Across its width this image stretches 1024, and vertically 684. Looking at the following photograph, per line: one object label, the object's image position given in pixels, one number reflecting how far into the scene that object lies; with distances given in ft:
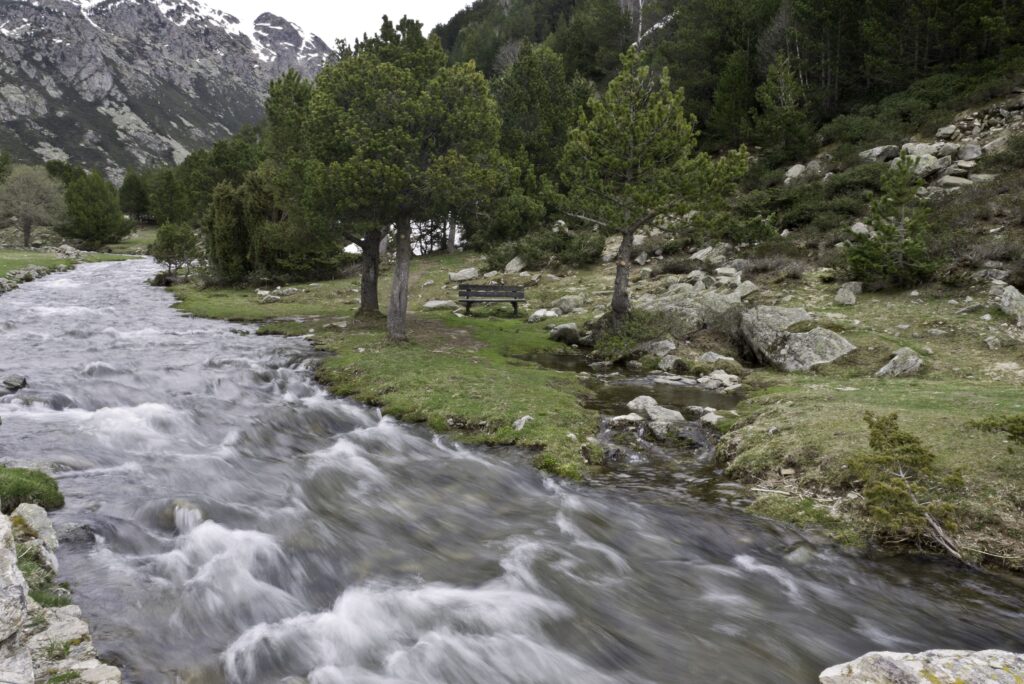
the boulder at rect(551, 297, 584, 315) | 99.19
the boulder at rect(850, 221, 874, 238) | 90.95
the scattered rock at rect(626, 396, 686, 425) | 45.57
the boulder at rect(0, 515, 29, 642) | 13.99
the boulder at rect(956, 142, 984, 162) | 104.22
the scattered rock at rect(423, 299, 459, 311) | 107.45
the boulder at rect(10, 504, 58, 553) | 23.80
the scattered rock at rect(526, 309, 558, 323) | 95.55
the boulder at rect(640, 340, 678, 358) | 68.39
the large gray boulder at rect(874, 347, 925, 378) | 54.03
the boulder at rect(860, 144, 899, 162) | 120.78
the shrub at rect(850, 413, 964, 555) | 27.86
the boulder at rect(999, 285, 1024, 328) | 59.11
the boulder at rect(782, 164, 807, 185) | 129.49
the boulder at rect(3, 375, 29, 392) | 48.83
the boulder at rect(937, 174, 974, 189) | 95.70
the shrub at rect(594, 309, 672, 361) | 70.69
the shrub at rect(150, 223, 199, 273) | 150.10
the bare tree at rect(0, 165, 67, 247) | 245.24
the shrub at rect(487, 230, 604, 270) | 129.39
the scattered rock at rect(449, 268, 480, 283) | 138.31
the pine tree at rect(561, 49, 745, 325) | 70.44
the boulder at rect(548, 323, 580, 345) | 79.87
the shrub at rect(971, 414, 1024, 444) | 29.50
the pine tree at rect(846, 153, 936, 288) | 71.46
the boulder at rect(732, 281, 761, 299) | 85.51
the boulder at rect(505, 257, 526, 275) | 136.82
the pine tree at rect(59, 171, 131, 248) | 260.21
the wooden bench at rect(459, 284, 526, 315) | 99.76
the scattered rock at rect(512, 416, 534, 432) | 43.51
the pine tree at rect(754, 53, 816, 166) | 141.90
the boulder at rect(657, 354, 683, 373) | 63.83
